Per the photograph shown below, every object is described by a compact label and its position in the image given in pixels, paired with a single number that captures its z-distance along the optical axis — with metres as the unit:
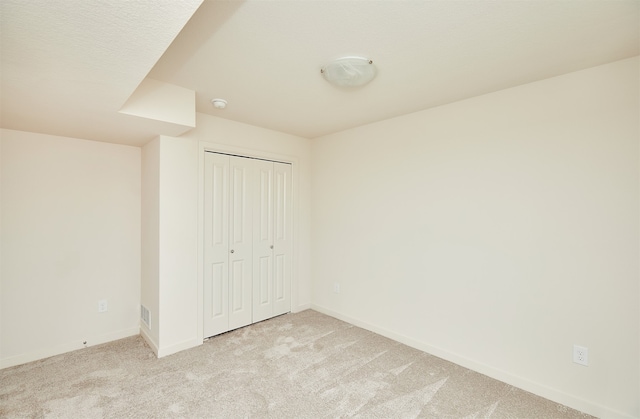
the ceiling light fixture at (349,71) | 1.85
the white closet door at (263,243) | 3.38
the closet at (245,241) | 3.01
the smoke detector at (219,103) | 2.54
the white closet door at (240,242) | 3.17
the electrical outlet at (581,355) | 1.93
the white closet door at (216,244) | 2.96
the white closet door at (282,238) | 3.59
